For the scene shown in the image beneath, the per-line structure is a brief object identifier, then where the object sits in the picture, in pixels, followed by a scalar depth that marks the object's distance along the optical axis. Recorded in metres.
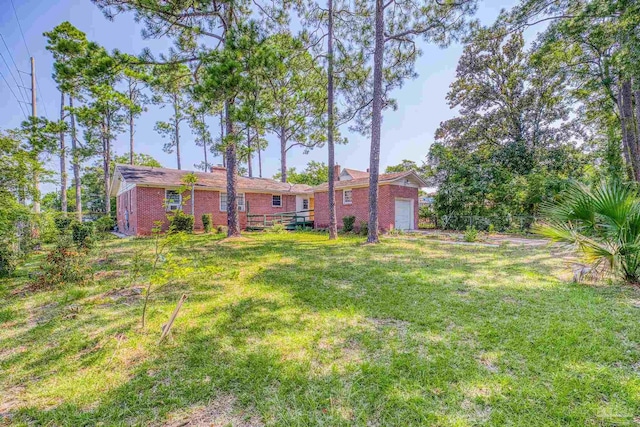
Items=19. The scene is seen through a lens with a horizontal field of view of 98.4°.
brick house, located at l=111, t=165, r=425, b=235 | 14.64
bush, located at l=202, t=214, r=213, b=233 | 15.51
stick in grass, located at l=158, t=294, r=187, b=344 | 3.16
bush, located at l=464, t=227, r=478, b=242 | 11.77
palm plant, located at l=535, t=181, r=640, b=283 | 4.42
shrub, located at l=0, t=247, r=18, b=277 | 5.91
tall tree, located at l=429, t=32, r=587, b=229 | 15.57
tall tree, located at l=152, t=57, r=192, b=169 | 9.88
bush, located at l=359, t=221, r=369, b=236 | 14.74
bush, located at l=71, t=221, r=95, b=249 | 7.10
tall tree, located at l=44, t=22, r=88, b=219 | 7.52
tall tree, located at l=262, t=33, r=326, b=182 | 10.08
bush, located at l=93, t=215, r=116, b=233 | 9.26
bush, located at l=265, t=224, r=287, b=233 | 16.02
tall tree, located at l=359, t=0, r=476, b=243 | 10.55
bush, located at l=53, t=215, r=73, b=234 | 7.46
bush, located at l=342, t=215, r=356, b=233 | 15.85
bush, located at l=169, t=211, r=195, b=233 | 13.83
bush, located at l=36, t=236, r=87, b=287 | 5.68
